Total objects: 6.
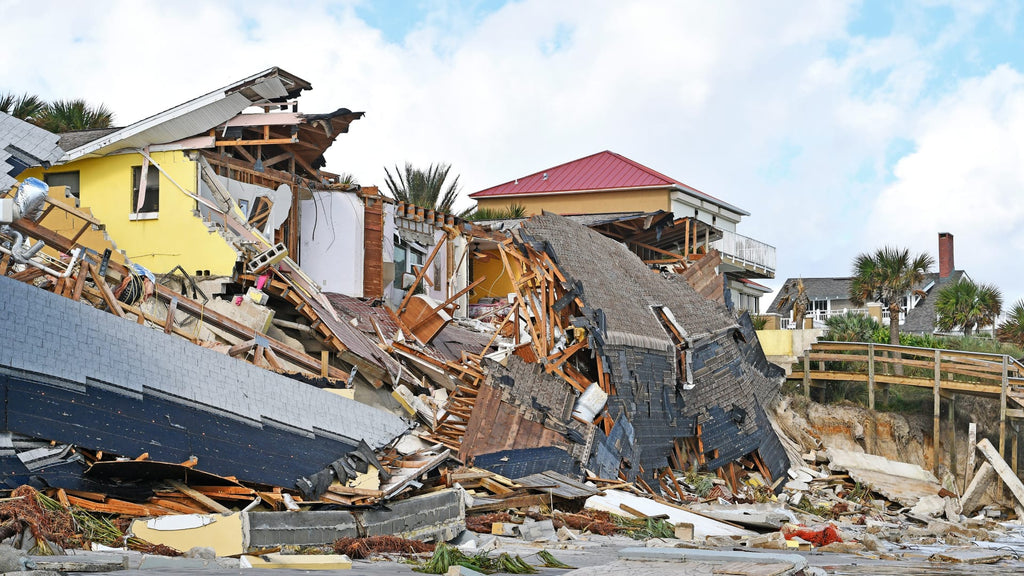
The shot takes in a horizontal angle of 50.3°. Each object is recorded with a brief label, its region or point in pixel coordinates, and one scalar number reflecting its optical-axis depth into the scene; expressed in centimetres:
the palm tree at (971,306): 4131
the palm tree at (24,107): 2629
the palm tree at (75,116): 2788
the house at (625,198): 4169
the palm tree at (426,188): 4234
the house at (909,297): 5475
